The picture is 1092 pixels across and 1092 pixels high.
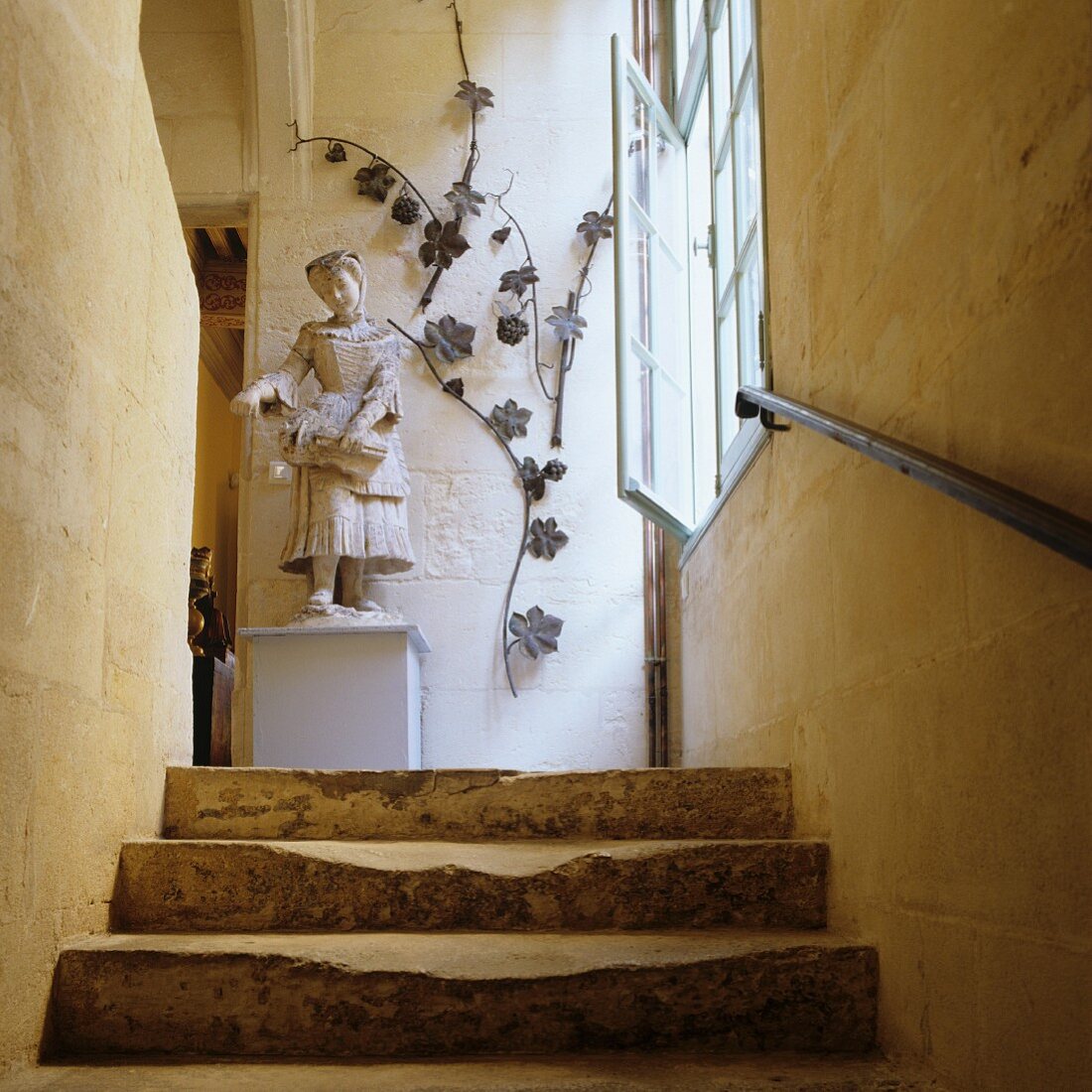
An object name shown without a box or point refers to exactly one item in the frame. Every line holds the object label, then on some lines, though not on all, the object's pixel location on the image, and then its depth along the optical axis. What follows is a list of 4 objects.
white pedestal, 4.42
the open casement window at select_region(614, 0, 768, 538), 3.38
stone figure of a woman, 4.58
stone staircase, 1.88
